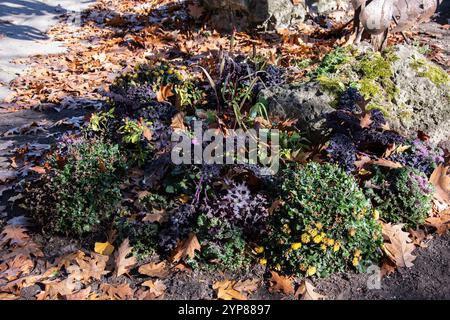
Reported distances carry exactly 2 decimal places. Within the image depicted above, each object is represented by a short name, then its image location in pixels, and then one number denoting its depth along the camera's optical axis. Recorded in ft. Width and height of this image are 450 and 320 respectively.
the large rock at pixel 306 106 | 13.12
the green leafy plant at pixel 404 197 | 10.84
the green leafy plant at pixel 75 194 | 10.95
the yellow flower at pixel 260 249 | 10.10
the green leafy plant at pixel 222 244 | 10.07
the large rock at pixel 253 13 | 22.39
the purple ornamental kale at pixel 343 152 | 11.32
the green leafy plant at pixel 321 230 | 9.57
